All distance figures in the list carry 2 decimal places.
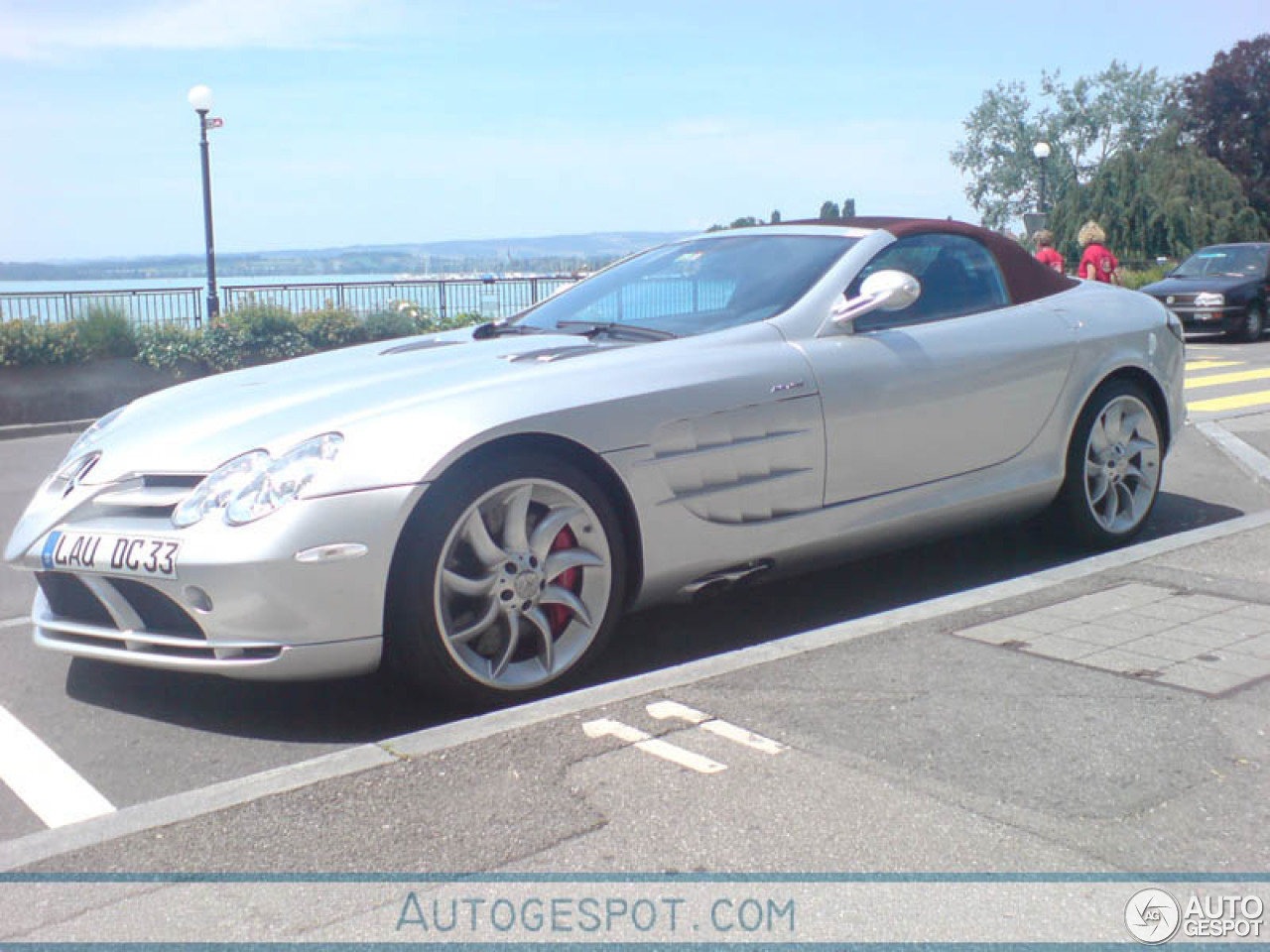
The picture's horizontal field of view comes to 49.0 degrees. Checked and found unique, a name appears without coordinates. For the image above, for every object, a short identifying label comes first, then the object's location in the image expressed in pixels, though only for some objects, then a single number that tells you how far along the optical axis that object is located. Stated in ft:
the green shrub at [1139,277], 98.22
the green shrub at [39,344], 46.01
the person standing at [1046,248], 54.70
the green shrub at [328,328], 53.62
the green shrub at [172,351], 49.73
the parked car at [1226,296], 69.36
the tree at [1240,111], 194.59
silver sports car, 12.61
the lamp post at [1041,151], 106.83
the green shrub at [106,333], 48.42
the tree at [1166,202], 142.41
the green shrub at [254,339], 51.08
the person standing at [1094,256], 56.18
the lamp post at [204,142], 63.31
